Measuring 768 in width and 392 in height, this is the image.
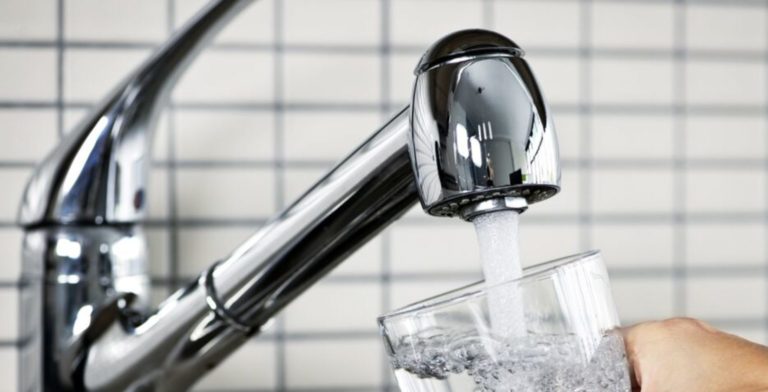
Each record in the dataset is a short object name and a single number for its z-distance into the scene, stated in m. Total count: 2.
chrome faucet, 0.66
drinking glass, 0.67
